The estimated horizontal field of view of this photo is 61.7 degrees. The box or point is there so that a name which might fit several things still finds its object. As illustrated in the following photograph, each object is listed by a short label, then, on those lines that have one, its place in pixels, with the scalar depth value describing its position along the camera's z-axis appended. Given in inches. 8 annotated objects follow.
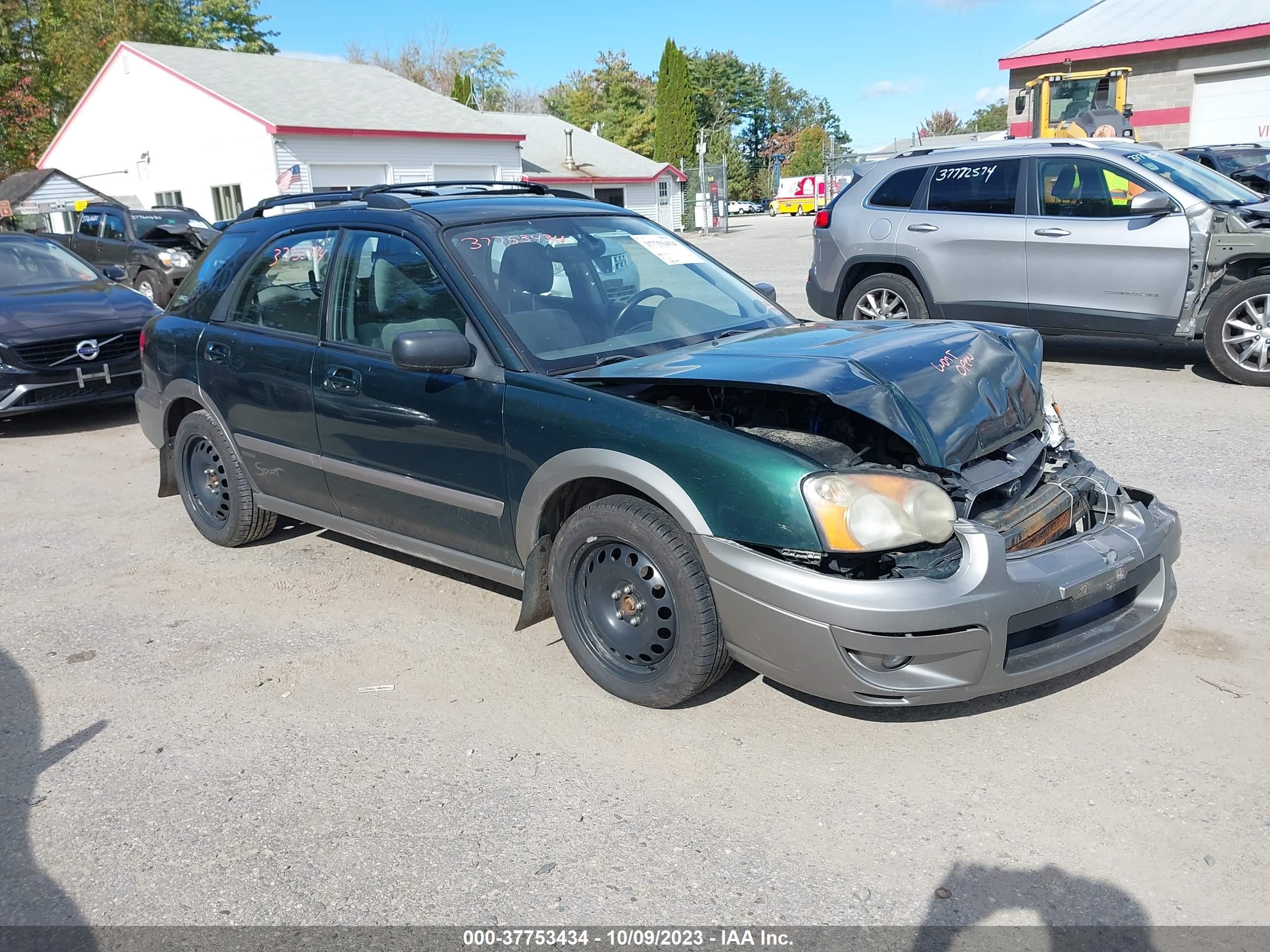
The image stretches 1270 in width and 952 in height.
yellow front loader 847.7
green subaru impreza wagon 126.3
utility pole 1563.7
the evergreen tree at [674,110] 2165.4
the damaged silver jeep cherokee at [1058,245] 311.1
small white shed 1680.6
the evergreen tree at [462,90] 2327.8
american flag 1100.5
